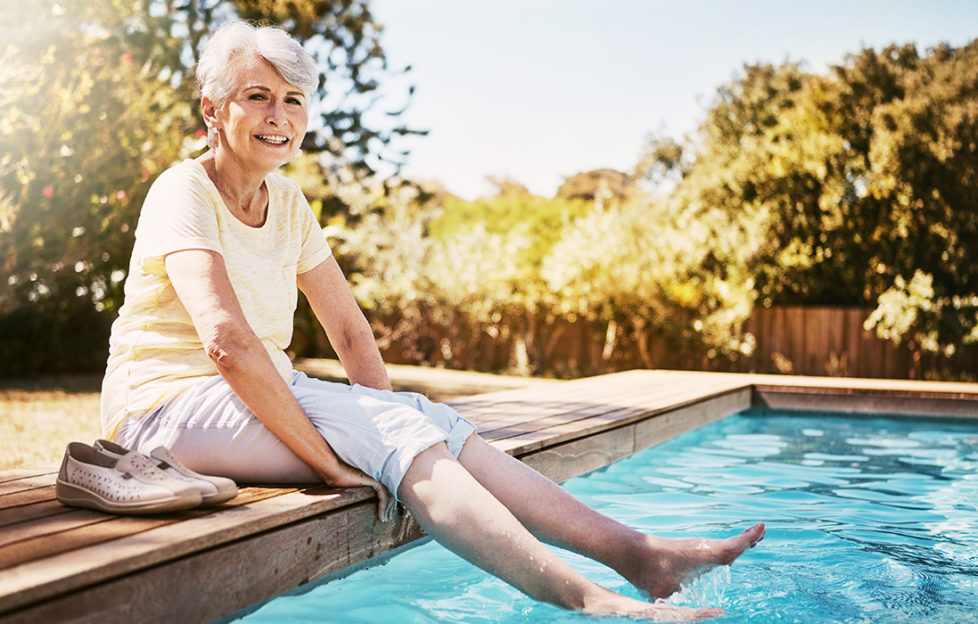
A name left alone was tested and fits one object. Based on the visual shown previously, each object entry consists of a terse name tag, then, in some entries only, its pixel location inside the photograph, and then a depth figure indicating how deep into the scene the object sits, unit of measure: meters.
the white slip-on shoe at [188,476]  2.07
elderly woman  2.12
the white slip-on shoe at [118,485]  2.00
